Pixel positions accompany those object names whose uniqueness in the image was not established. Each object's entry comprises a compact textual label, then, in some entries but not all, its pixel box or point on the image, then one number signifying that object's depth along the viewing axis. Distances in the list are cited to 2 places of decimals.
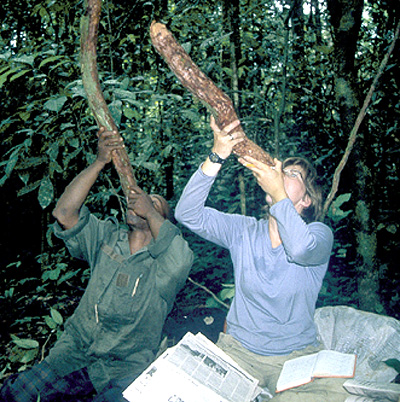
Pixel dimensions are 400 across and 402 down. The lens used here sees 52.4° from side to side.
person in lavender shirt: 1.95
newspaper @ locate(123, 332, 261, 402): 1.75
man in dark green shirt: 2.34
